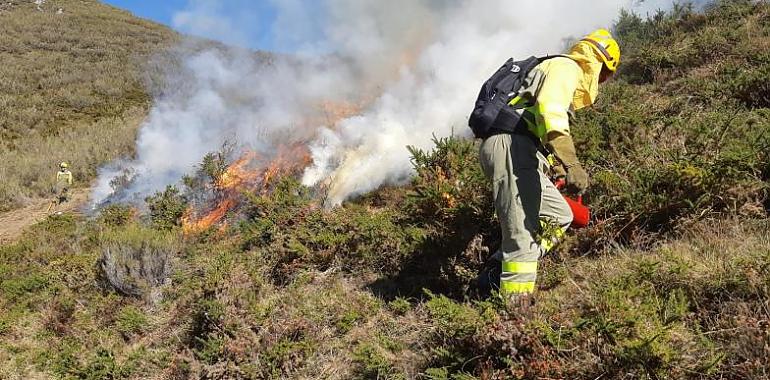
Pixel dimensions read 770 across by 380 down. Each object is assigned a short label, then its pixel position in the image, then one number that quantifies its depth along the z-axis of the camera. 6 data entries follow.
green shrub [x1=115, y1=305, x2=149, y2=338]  4.71
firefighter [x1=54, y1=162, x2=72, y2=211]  11.09
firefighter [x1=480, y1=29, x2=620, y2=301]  2.87
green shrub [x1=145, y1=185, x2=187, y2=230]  7.57
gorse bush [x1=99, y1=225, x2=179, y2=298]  5.59
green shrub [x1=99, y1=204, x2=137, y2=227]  8.12
